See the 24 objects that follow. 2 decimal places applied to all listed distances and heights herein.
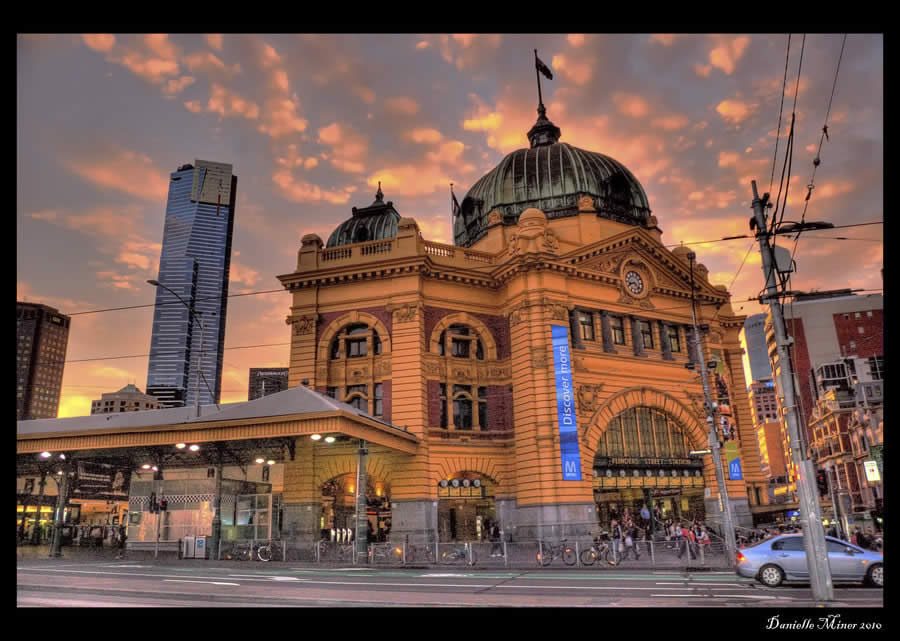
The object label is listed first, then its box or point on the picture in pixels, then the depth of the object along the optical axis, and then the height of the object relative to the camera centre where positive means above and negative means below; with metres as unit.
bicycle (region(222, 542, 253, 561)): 31.92 -2.46
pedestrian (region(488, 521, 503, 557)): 39.33 -2.30
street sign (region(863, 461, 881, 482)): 55.91 +0.78
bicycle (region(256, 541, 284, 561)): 31.28 -2.39
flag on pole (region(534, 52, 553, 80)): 54.22 +33.96
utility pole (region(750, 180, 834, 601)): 16.00 +0.40
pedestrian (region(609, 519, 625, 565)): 29.52 -2.45
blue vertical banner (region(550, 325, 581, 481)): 38.69 +4.93
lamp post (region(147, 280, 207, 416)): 31.86 +6.43
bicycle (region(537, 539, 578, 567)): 29.58 -2.83
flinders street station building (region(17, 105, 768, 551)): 37.22 +5.55
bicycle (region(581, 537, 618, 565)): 29.23 -2.83
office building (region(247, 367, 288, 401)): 140.62 +26.61
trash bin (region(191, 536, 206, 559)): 33.03 -2.19
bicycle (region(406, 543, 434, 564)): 31.27 -2.72
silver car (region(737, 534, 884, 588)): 18.62 -2.25
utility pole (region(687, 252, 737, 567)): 27.77 +0.37
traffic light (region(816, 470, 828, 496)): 17.62 +0.02
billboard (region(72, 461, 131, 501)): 47.23 +2.00
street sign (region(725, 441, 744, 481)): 46.41 +0.95
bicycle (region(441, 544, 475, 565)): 31.03 -2.80
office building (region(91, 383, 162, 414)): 186.25 +29.42
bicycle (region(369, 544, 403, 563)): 30.89 -2.66
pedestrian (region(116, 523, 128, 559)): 34.85 -2.13
